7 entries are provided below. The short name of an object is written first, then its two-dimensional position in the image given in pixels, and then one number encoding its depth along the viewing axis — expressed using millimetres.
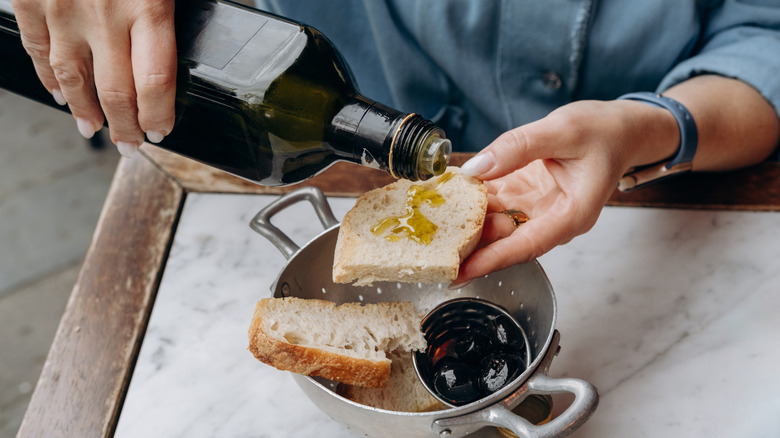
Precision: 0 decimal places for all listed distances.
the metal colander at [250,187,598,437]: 605
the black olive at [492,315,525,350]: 752
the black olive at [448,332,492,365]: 746
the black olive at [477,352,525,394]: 700
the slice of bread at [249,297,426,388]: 670
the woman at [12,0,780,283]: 684
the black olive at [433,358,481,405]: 707
